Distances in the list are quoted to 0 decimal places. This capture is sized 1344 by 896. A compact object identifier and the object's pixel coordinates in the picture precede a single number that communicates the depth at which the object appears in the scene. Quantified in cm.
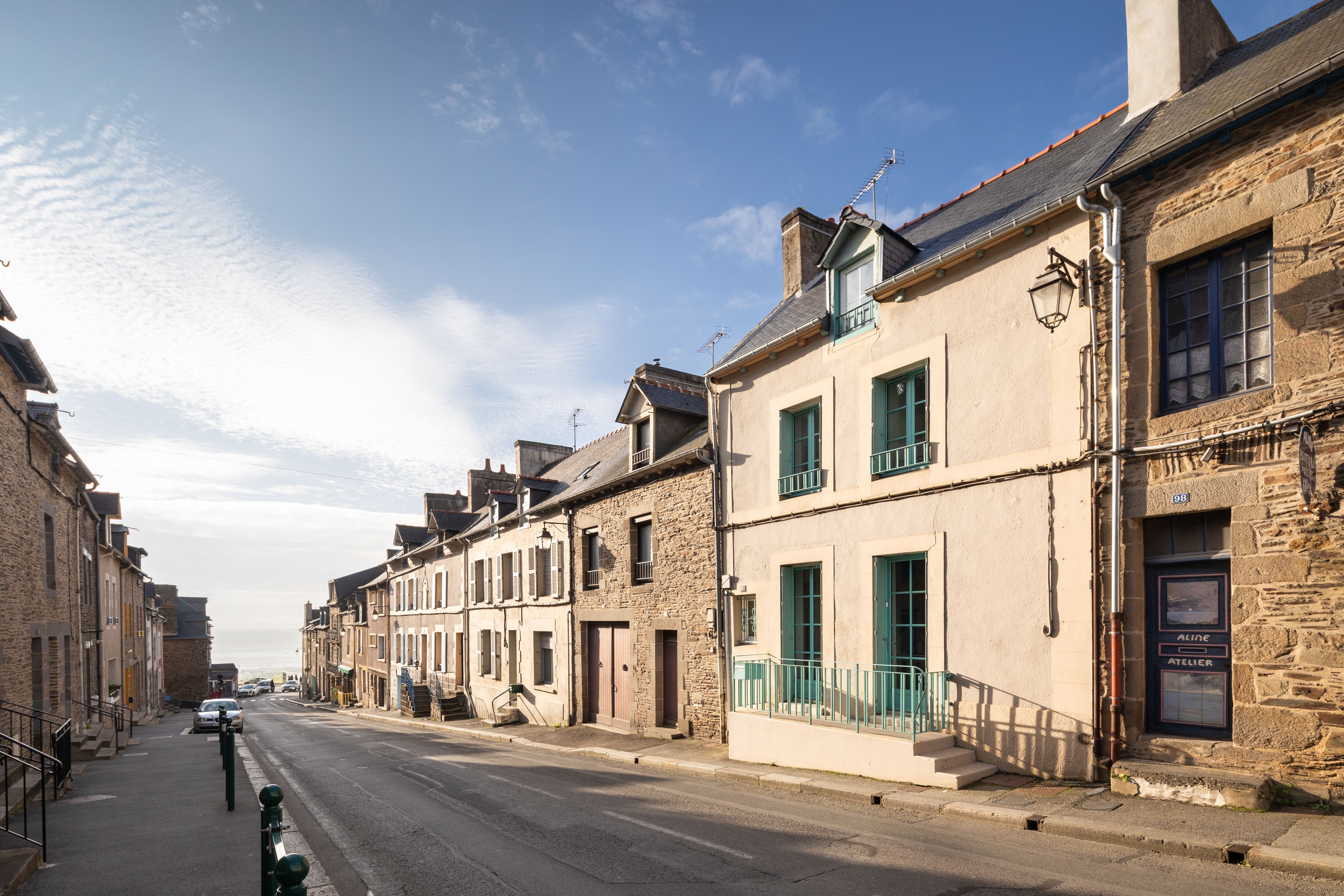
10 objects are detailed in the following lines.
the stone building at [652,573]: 1546
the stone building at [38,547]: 1333
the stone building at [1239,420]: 714
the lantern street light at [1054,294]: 888
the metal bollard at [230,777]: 1002
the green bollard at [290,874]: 298
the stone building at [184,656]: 5653
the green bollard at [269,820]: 463
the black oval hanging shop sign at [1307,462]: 714
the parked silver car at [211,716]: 2647
